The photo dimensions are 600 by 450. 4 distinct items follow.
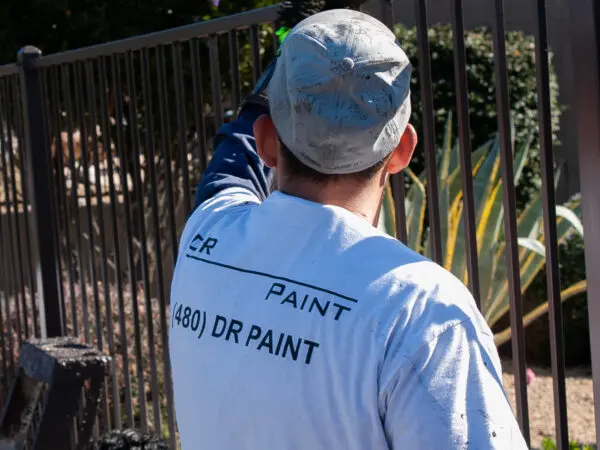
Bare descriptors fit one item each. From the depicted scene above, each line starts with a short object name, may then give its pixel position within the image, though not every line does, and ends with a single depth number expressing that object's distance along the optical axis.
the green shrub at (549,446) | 4.07
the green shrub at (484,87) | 9.09
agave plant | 4.24
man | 1.20
